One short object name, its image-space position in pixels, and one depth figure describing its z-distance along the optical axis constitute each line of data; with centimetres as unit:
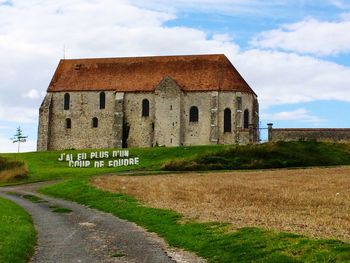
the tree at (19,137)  9581
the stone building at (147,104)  7481
